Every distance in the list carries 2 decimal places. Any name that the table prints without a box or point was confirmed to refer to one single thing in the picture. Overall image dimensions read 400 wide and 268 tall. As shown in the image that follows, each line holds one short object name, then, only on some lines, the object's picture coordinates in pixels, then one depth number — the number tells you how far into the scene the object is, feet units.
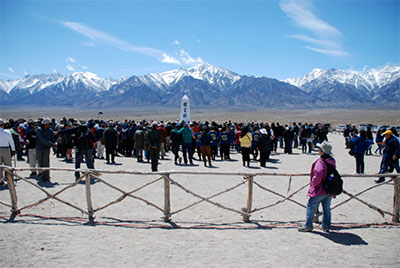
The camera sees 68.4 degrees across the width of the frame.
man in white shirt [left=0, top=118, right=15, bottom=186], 24.58
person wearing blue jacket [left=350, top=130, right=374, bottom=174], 32.24
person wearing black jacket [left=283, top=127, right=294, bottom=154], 51.98
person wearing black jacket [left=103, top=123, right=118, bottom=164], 39.11
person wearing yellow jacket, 37.35
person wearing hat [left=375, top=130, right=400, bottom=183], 28.06
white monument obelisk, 88.43
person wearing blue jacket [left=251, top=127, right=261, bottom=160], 42.05
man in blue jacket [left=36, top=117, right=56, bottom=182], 26.73
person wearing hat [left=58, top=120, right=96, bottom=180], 28.25
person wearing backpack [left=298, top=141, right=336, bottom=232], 16.57
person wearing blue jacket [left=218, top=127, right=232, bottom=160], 44.47
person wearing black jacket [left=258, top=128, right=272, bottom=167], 39.09
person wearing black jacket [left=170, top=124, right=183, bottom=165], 41.16
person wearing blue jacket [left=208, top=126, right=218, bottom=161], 47.06
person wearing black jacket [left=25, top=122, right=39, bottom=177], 30.91
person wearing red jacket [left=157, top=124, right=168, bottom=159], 42.96
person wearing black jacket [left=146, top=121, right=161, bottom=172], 32.09
